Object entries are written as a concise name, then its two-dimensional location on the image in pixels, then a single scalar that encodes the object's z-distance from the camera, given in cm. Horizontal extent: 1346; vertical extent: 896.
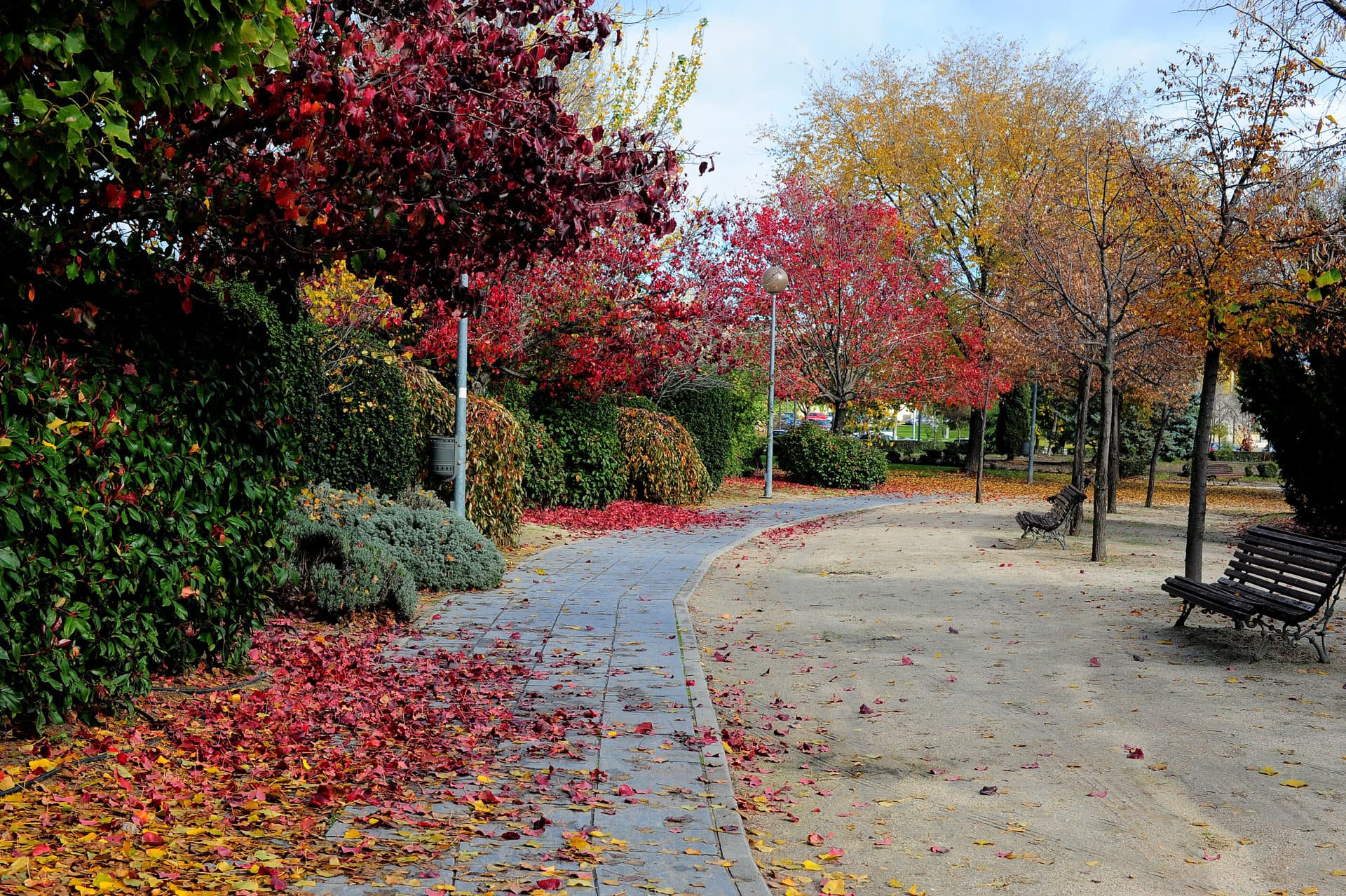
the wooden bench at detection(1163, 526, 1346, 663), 838
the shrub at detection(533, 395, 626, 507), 1812
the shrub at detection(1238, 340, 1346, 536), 1767
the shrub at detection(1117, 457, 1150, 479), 3772
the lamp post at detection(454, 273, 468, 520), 1152
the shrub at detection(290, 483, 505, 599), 856
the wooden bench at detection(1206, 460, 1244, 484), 3981
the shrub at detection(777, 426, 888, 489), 2850
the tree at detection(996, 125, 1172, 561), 1414
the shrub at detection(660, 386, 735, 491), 2406
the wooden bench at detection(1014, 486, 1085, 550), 1608
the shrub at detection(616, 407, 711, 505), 1995
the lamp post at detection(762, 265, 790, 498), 2281
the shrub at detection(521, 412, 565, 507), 1694
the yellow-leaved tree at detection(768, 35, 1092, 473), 3303
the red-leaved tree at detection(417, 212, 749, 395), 1656
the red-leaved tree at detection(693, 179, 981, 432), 2894
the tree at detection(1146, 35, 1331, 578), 1139
